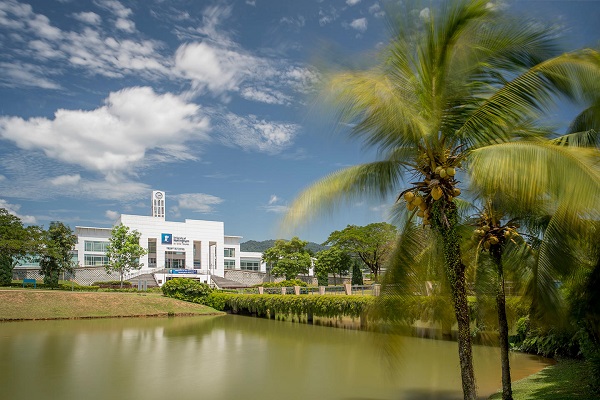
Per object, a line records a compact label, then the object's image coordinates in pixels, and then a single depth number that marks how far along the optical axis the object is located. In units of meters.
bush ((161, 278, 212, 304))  35.03
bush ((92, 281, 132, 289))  45.16
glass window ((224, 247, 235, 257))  63.84
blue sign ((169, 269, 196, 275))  52.25
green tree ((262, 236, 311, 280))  50.06
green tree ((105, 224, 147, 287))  43.62
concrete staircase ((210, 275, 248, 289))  51.38
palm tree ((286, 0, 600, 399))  5.75
